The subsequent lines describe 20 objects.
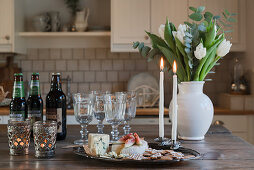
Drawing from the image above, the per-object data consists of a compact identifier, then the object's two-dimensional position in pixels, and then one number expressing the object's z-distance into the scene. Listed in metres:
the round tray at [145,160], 1.22
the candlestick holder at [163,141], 1.47
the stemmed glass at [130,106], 1.59
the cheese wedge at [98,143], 1.31
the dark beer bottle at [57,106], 1.64
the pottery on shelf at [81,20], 3.85
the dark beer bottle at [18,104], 1.58
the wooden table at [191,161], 1.23
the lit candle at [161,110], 1.53
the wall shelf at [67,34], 3.76
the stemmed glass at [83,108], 1.56
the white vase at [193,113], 1.72
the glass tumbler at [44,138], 1.34
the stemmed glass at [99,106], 1.57
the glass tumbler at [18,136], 1.37
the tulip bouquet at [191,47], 1.67
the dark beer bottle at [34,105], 1.64
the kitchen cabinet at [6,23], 3.66
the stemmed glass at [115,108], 1.53
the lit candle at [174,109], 1.46
